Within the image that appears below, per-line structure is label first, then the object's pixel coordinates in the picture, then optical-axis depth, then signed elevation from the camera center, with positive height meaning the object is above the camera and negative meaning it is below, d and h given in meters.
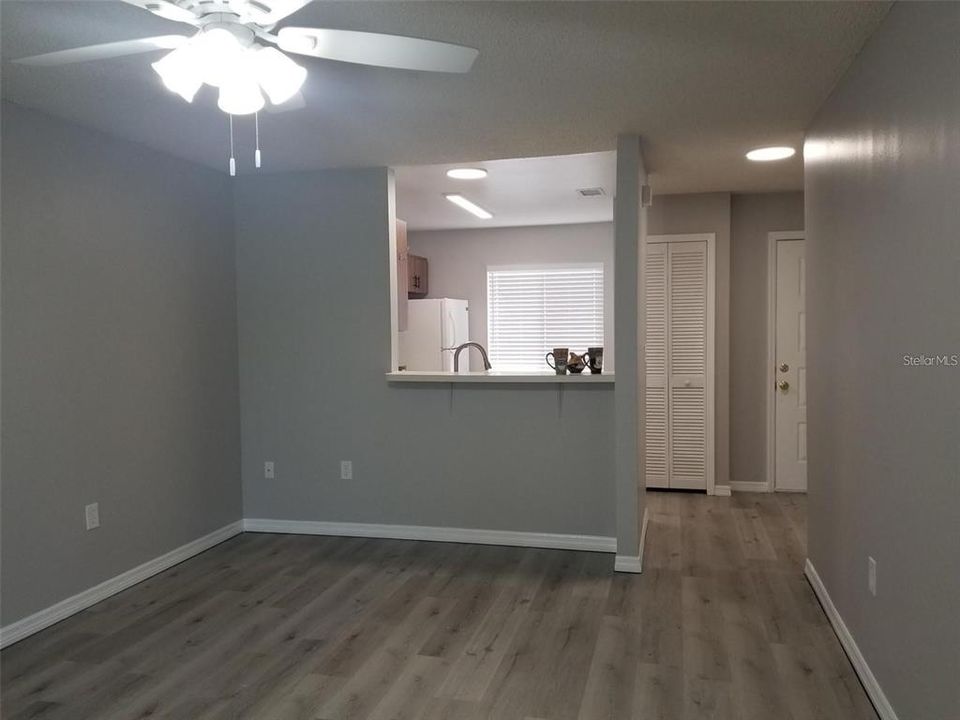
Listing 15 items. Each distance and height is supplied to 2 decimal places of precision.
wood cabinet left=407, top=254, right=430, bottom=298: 7.45 +0.68
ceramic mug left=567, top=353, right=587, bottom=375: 4.17 -0.14
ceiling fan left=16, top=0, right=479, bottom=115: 1.86 +0.79
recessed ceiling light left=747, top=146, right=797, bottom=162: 4.03 +1.04
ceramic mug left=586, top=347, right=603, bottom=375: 4.17 -0.12
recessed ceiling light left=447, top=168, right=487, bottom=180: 4.73 +1.11
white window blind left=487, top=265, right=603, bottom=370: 7.64 +0.30
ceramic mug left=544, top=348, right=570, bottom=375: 4.18 -0.12
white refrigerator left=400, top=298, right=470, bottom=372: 6.88 +0.05
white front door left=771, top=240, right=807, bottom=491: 5.56 -0.23
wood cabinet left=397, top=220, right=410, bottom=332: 5.06 +0.49
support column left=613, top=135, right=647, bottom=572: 3.69 -0.02
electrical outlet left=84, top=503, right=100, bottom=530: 3.42 -0.80
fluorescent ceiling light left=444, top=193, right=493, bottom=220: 5.77 +1.15
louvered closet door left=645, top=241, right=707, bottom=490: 5.59 -0.17
